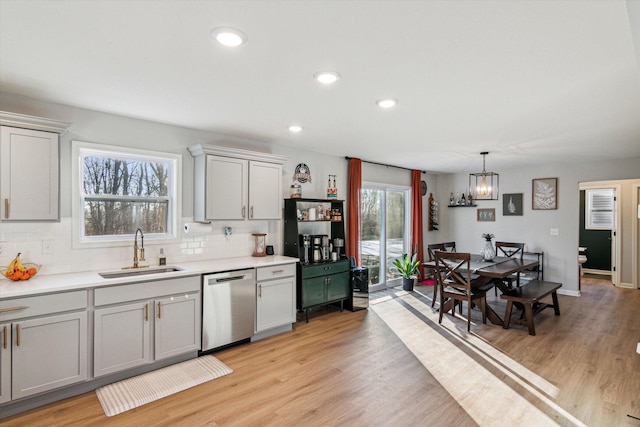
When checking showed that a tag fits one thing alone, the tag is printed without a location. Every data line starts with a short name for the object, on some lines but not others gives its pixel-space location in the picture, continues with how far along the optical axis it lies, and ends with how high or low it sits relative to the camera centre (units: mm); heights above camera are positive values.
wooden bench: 4176 -1033
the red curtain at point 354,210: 5621 +60
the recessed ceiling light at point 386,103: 2979 +974
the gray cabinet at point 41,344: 2447 -983
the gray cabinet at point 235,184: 3863 +345
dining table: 4461 -740
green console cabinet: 4551 -967
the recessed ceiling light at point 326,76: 2436 +984
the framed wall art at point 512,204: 6934 +212
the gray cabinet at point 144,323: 2855 -979
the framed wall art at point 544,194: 6473 +399
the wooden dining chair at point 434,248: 6342 -633
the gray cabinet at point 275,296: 3937 -979
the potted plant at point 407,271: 6543 -1078
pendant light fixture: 7120 +668
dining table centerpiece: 5473 -611
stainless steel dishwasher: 3494 -991
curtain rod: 5734 +926
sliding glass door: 6430 -324
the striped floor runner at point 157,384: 2684 -1461
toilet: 7700 -949
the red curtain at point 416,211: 7148 +51
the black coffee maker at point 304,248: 4777 -480
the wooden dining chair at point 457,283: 4415 -917
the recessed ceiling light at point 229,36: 1885 +991
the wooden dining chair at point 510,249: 6486 -689
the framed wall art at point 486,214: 7316 +7
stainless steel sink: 3247 -584
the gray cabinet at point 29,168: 2682 +353
